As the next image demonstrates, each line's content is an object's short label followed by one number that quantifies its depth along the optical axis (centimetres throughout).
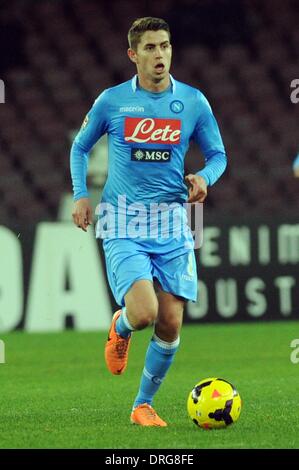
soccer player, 1225
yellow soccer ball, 1173
